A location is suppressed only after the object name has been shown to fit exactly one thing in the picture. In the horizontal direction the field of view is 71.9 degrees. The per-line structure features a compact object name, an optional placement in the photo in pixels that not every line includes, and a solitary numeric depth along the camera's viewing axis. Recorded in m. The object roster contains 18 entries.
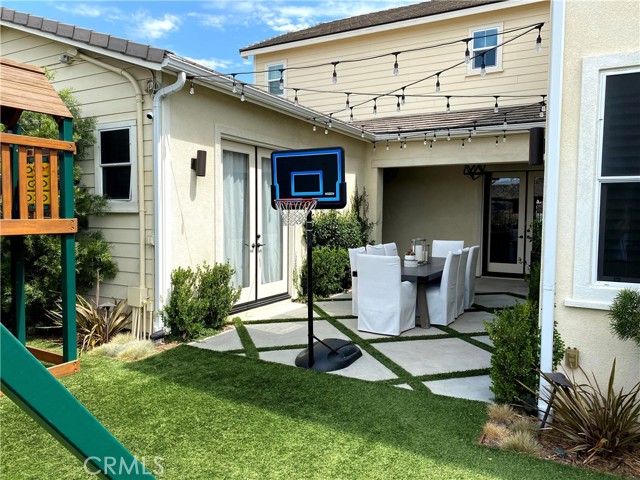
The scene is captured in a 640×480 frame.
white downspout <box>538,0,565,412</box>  3.18
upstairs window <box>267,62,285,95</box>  11.98
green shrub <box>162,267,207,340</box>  5.28
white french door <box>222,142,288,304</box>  6.46
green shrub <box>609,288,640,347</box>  2.84
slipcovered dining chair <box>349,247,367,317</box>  6.57
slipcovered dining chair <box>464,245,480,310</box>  7.10
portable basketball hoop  4.34
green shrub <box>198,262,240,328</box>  5.66
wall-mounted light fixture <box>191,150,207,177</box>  5.62
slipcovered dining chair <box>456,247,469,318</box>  6.55
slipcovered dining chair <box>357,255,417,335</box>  5.54
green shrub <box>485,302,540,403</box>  3.39
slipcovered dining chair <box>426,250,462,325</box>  6.11
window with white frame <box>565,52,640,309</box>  3.07
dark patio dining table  5.82
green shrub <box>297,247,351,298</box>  8.00
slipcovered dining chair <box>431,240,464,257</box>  8.45
